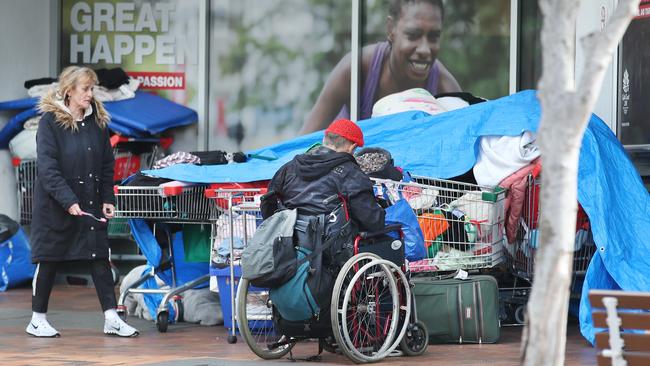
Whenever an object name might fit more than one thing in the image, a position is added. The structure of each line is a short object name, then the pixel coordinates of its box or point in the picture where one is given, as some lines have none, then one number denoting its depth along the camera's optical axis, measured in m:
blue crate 18.98
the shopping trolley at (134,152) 26.69
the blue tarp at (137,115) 26.48
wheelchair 16.12
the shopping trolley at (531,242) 20.14
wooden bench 11.68
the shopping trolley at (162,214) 20.00
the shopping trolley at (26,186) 27.23
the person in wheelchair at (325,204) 16.20
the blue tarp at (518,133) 18.89
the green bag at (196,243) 21.41
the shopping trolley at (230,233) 18.66
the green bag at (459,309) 18.80
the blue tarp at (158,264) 21.06
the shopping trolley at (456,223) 18.98
